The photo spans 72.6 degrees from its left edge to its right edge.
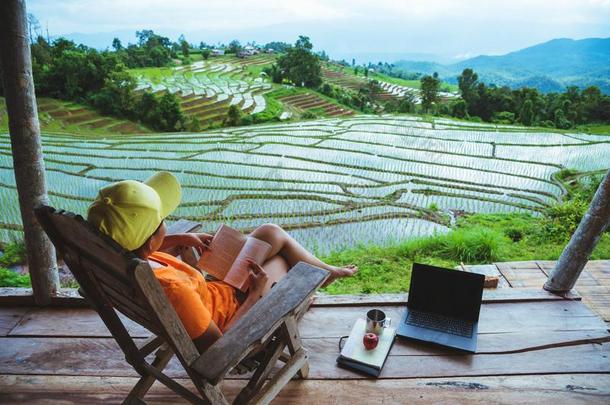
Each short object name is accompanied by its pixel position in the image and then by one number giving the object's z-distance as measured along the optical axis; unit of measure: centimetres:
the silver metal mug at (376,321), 192
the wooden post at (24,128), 177
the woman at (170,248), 117
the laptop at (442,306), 196
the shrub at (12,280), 261
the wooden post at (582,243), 210
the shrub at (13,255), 332
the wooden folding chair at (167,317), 108
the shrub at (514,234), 394
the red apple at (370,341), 183
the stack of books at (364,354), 177
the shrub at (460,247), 328
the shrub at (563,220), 381
